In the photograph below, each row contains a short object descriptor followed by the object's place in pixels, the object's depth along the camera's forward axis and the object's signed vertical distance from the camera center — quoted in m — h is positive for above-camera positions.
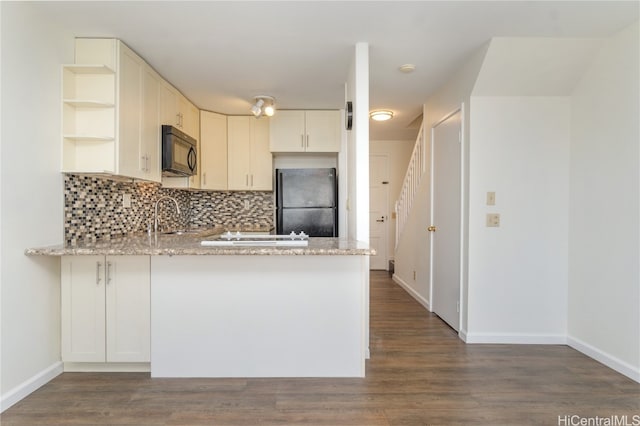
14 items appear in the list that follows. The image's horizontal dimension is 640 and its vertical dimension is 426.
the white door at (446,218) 3.12 -0.06
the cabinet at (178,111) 3.17 +1.01
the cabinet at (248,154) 4.29 +0.71
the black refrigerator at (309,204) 4.18 +0.09
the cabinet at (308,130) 4.18 +0.98
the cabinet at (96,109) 2.33 +0.71
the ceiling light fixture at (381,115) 4.23 +1.20
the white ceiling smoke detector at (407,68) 2.89 +1.21
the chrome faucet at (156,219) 3.54 -0.08
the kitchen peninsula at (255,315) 2.24 -0.67
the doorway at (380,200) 6.33 +0.21
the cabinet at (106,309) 2.25 -0.63
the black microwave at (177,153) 3.11 +0.56
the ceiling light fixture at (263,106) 3.59 +1.11
